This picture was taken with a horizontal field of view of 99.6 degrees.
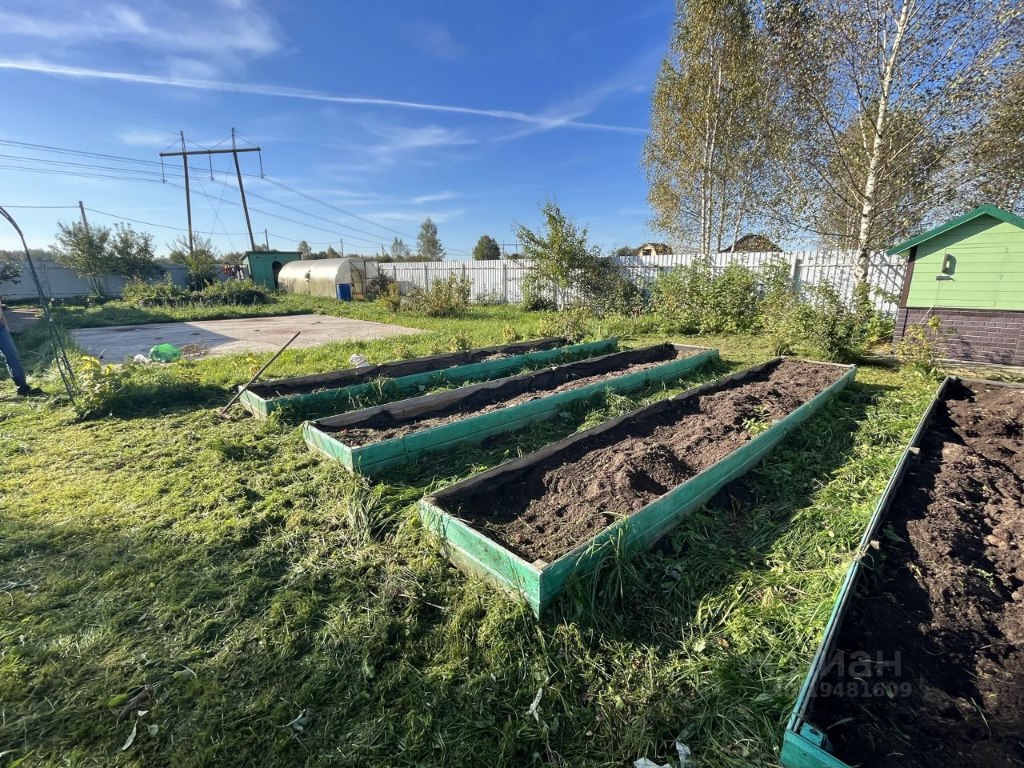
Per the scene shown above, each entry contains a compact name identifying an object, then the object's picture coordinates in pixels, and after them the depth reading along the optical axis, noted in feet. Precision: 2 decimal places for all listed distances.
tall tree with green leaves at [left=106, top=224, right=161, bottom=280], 68.03
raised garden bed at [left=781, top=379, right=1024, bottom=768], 4.39
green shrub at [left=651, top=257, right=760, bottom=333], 31.58
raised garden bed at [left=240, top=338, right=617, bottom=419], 15.44
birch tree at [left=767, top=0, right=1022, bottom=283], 26.17
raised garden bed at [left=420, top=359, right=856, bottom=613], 6.99
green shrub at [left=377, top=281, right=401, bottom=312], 51.70
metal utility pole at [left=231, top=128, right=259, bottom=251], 93.86
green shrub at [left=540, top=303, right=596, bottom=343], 28.12
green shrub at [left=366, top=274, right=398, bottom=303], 64.95
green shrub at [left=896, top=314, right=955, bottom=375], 19.72
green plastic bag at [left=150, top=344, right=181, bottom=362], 24.12
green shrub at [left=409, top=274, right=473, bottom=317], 45.85
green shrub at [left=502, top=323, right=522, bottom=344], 26.98
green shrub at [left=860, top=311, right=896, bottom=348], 24.58
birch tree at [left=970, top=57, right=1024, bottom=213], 26.32
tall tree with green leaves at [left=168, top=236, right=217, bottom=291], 67.92
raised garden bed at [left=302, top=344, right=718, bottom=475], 11.16
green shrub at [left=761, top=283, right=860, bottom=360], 21.86
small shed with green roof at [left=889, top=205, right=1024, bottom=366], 19.79
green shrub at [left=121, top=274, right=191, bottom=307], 57.98
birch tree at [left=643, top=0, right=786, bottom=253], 39.78
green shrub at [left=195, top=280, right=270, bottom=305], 60.29
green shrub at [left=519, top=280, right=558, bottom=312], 47.55
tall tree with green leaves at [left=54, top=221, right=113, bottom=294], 65.10
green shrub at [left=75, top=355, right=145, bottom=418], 15.79
